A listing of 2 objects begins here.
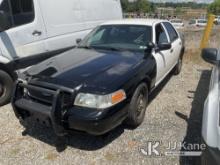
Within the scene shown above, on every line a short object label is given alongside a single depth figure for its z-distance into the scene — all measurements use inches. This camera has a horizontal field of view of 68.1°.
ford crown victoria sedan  83.4
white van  128.1
